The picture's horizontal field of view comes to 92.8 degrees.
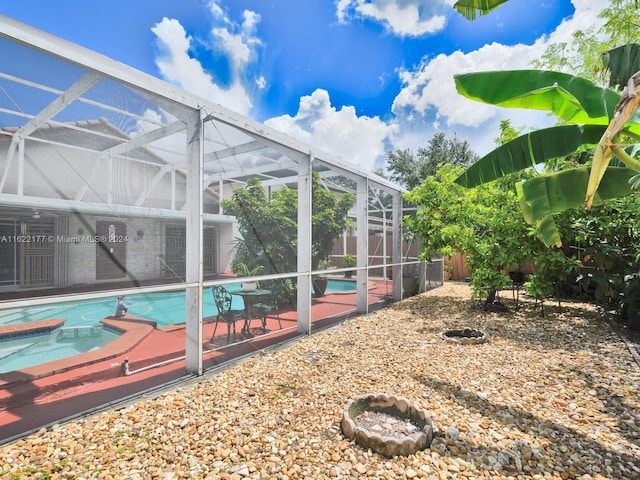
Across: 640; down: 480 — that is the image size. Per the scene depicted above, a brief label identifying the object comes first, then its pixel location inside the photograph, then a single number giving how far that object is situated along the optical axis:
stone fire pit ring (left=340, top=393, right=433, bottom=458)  2.02
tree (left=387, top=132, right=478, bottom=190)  19.72
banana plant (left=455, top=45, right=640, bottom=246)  2.38
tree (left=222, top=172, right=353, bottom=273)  4.30
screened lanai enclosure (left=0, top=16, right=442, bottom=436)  2.32
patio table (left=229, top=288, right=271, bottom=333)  4.20
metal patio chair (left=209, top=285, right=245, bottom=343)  4.07
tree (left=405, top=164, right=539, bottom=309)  5.76
